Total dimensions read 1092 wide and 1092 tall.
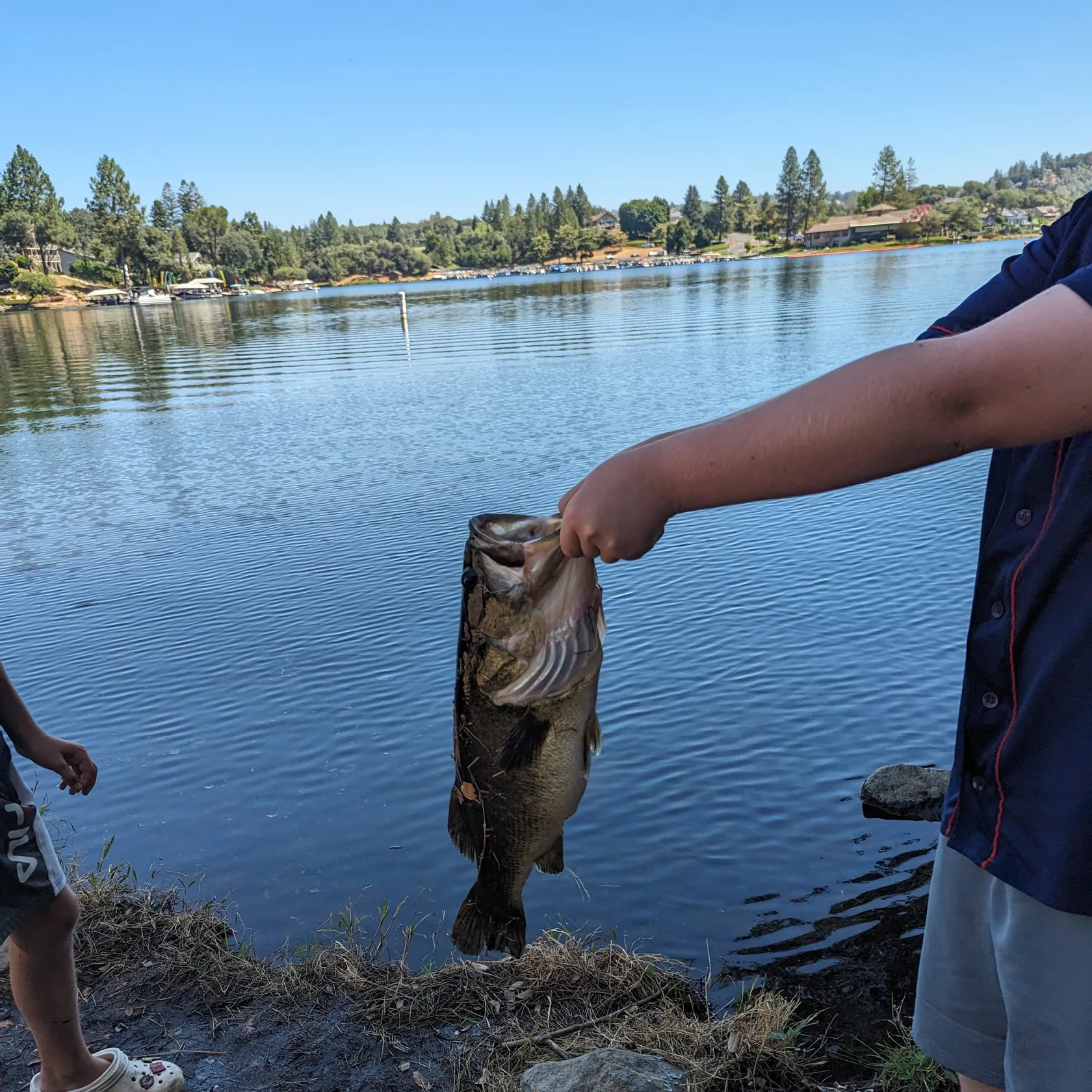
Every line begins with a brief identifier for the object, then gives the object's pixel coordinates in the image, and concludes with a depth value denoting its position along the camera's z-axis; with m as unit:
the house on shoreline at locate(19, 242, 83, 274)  118.56
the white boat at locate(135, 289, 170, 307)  111.25
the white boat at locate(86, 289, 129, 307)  112.69
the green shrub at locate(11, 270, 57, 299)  106.88
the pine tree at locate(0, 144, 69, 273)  115.12
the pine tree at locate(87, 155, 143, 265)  123.56
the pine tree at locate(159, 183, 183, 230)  157.62
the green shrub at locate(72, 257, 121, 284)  129.00
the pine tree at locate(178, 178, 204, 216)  159.50
